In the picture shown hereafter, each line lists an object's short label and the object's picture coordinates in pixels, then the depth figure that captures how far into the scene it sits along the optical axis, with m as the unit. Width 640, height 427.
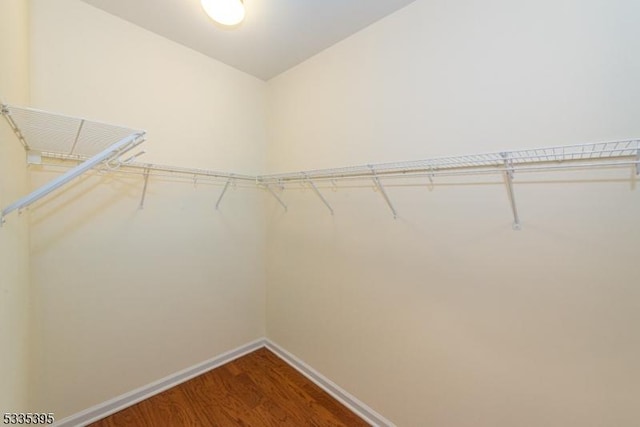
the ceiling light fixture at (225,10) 1.38
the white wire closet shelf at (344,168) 0.96
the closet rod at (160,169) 1.54
